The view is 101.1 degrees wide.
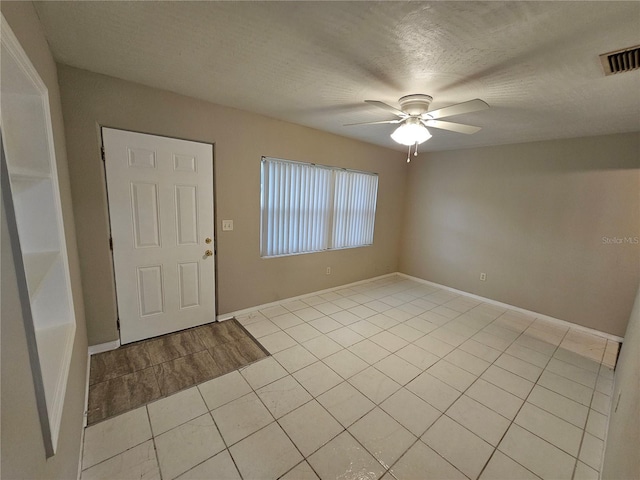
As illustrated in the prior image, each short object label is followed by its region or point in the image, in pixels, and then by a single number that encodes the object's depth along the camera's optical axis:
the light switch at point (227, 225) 2.93
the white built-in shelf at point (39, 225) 0.85
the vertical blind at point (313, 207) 3.31
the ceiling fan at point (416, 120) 2.14
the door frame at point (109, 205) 2.19
